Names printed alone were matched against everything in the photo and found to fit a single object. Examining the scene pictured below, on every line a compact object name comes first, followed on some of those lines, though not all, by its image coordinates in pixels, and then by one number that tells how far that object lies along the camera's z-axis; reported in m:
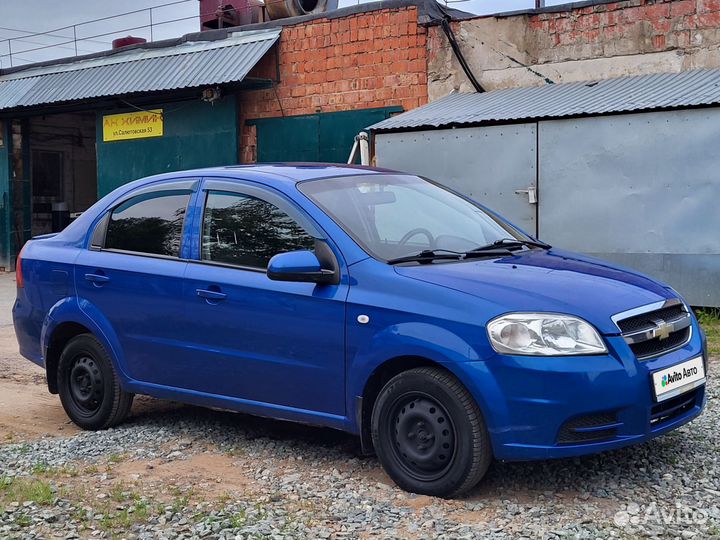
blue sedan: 4.34
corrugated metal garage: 10.52
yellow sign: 18.22
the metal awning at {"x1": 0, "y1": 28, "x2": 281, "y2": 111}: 16.06
